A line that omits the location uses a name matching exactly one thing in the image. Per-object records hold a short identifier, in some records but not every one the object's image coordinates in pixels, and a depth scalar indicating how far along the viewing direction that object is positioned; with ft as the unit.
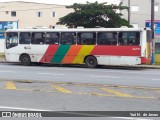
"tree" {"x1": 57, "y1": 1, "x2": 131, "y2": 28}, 126.21
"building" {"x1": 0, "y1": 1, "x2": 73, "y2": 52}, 253.24
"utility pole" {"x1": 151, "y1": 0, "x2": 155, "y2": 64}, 93.04
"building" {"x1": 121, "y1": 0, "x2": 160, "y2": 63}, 216.54
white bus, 82.48
